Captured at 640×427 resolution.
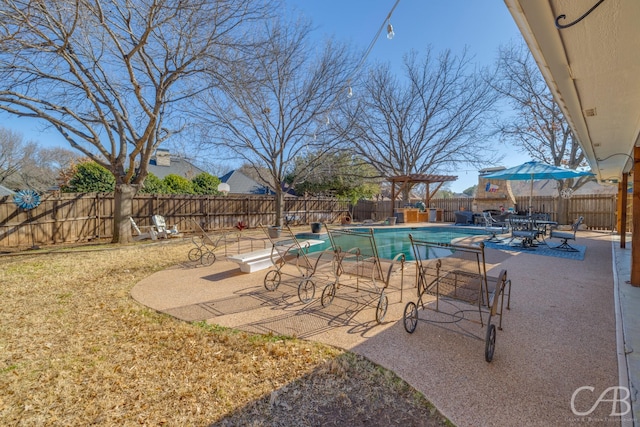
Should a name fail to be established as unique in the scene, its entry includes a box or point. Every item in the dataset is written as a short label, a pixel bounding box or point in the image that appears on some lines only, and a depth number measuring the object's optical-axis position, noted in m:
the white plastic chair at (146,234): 10.05
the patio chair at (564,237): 7.57
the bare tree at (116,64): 6.55
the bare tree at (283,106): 11.00
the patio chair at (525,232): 7.77
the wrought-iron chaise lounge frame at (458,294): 2.79
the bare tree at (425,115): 17.91
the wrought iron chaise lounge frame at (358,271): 3.71
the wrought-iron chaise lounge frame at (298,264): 4.45
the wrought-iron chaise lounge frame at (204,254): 6.81
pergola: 15.51
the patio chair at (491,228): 11.54
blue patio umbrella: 8.45
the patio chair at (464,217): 15.88
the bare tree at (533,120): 14.66
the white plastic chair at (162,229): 10.41
